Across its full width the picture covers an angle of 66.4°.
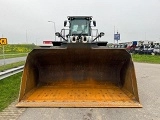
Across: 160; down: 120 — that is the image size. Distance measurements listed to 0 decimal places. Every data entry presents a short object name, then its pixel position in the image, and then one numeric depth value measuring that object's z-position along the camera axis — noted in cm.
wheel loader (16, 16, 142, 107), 315
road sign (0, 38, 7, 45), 741
